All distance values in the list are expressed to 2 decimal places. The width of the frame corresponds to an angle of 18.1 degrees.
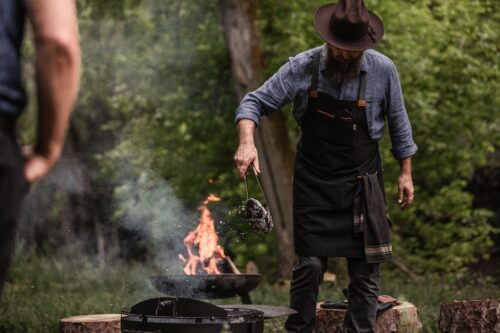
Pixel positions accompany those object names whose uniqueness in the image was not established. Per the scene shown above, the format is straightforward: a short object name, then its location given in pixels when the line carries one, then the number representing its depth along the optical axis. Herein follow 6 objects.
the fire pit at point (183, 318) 8.14
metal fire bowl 10.60
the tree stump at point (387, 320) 11.33
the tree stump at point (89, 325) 10.99
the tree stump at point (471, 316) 11.06
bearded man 9.88
